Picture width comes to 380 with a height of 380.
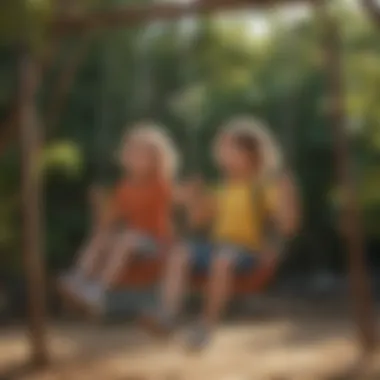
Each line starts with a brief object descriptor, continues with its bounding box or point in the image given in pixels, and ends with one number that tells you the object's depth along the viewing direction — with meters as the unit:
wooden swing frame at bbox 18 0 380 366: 7.03
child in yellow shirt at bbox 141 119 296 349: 6.94
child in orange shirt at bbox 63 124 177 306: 7.13
